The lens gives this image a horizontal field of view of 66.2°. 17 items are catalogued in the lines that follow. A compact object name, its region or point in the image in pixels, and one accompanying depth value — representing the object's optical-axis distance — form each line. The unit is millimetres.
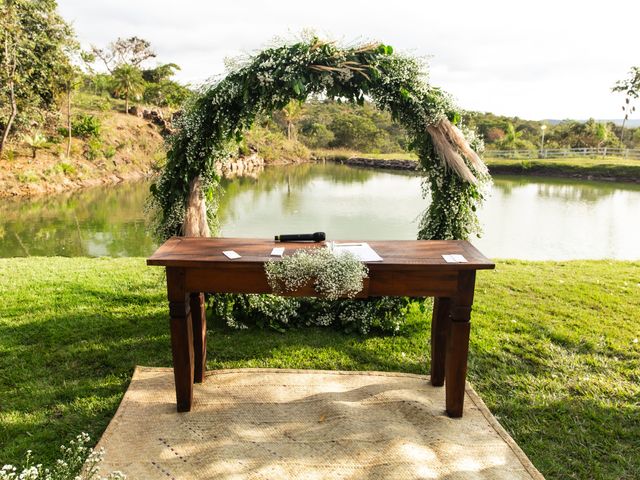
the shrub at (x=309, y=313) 4398
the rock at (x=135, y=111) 29128
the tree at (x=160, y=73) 36281
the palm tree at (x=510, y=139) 35250
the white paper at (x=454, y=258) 2893
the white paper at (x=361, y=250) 2929
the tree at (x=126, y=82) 28984
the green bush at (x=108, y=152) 23797
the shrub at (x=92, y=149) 23016
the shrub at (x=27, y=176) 18109
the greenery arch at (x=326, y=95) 3559
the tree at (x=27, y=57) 15336
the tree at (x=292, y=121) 41406
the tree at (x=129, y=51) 36969
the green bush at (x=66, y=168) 20183
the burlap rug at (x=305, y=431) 2643
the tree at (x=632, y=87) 29156
